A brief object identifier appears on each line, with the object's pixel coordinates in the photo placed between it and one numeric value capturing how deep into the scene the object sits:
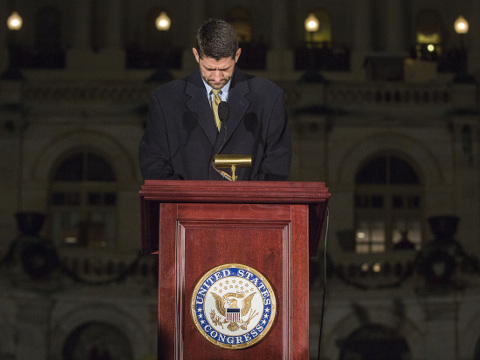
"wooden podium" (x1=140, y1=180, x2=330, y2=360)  5.63
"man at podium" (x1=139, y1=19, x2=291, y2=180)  6.86
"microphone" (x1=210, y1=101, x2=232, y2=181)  6.64
